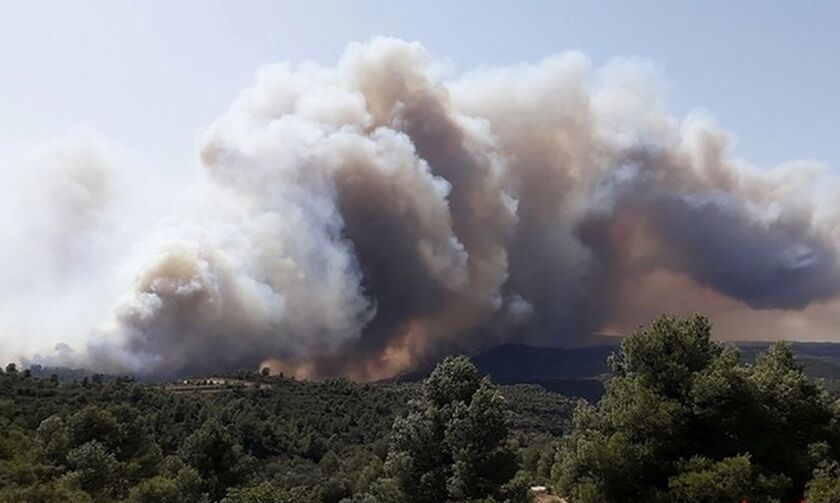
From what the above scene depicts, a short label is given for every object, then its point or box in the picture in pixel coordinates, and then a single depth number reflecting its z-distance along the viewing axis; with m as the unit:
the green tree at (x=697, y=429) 22.48
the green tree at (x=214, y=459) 34.22
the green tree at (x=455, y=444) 27.17
